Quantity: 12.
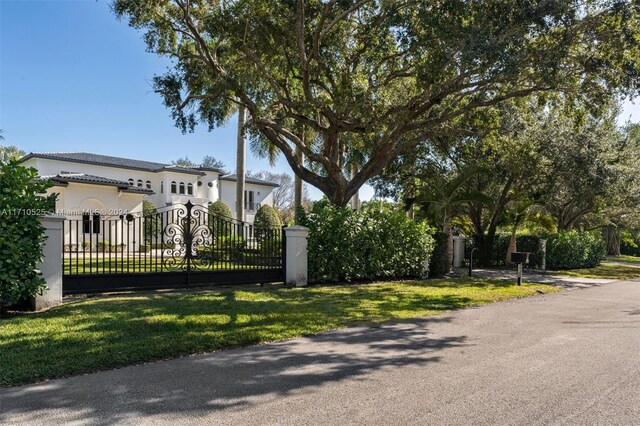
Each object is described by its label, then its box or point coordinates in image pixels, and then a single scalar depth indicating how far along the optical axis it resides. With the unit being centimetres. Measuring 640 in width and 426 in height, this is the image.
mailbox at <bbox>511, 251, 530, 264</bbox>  1375
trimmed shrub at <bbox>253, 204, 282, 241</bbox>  2611
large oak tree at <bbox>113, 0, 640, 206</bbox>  1002
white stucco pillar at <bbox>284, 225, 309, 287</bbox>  1156
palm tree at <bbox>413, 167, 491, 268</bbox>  1667
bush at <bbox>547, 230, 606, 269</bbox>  2164
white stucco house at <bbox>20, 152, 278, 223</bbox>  2352
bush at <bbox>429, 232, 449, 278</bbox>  1546
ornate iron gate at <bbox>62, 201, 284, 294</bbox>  937
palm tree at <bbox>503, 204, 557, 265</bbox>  2069
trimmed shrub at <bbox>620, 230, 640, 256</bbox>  4498
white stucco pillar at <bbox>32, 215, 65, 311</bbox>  788
